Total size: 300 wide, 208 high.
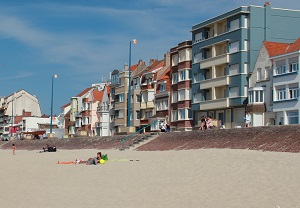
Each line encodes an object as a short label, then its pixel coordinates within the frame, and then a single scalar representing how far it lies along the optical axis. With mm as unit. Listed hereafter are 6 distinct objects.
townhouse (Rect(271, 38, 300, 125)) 46469
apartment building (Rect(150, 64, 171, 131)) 67725
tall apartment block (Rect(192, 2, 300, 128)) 53062
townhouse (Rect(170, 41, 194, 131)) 62750
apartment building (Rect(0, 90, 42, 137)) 155250
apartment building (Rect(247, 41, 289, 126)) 49938
